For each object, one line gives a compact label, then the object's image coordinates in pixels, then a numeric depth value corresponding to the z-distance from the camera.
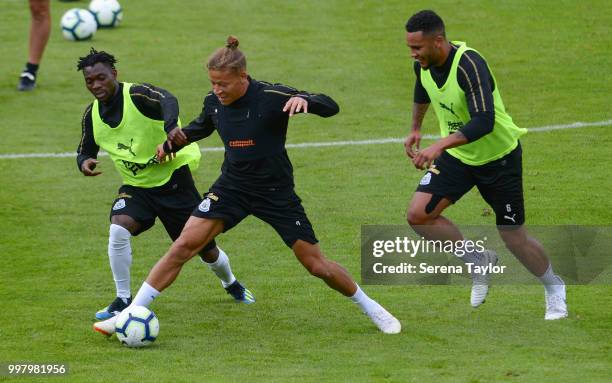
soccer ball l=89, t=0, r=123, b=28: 44.84
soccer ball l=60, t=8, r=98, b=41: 43.12
